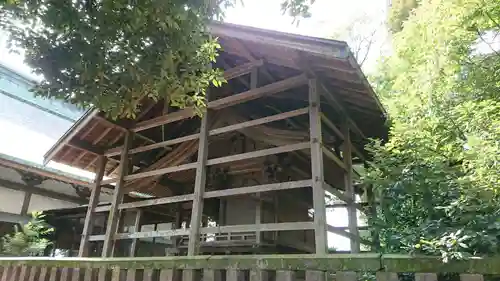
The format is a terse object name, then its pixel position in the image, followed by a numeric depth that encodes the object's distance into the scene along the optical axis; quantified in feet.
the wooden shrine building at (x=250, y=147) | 18.54
